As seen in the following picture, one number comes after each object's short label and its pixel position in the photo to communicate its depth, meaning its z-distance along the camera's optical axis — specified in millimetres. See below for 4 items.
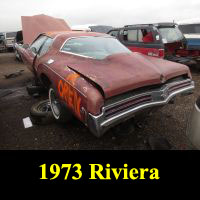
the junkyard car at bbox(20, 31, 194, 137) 2400
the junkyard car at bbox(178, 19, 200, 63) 7613
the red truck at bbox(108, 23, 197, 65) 6352
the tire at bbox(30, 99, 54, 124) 3858
